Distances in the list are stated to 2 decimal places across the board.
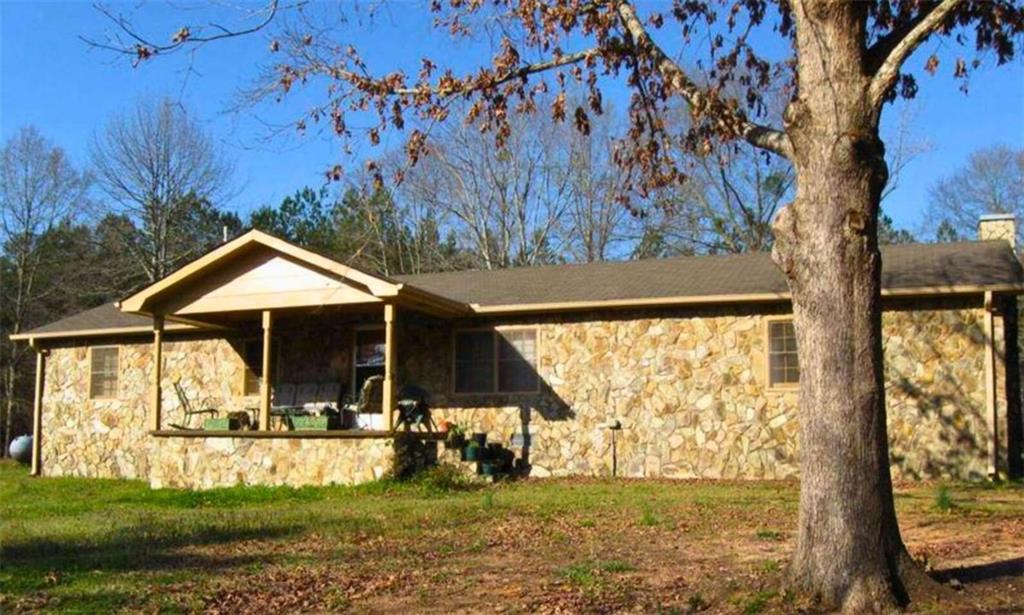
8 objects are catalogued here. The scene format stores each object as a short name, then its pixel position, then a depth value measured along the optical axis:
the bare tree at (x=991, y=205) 32.69
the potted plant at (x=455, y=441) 15.70
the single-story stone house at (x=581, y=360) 14.40
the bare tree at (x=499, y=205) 31.33
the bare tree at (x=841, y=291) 5.93
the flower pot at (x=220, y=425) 16.45
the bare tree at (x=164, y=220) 30.12
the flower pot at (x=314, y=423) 15.66
